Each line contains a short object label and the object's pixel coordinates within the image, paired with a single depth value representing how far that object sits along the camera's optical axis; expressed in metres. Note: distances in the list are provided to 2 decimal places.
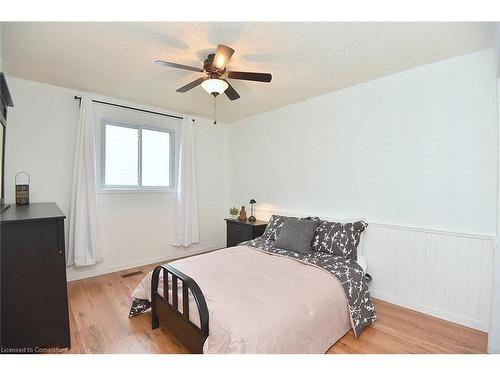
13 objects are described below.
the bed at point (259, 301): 1.47
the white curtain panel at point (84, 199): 3.11
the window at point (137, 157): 3.54
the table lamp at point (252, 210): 4.04
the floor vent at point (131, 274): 3.40
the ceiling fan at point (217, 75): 1.95
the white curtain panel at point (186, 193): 4.05
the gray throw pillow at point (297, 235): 2.72
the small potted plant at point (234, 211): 4.23
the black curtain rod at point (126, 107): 3.16
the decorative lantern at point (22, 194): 2.62
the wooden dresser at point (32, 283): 1.57
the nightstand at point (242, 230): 3.64
